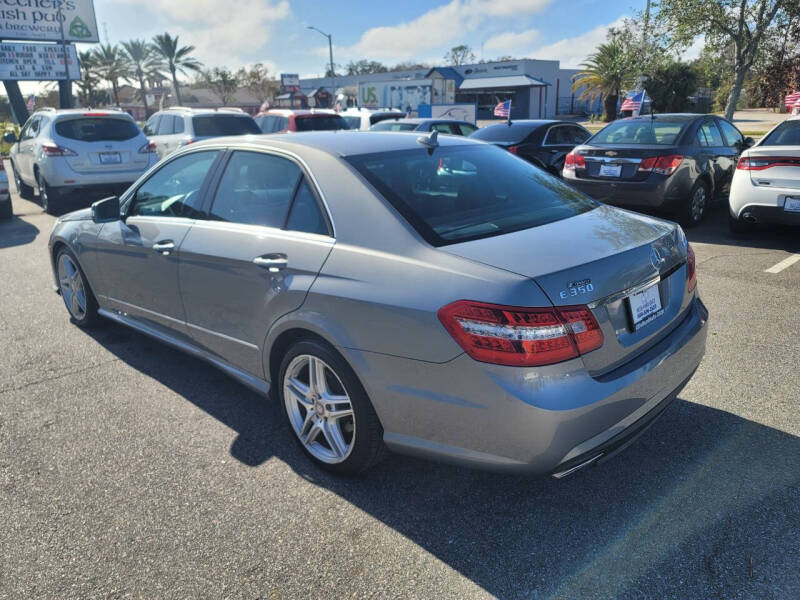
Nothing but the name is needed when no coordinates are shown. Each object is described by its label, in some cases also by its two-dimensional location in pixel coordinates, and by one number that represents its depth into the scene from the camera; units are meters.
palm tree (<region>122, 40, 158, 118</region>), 61.41
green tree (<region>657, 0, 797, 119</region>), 14.77
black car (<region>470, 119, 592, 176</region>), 10.86
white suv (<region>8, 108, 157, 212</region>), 10.41
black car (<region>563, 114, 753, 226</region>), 7.66
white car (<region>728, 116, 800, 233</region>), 6.52
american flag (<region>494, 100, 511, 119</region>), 15.64
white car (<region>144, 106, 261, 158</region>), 12.47
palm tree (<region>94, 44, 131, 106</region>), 62.12
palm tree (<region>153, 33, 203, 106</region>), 59.91
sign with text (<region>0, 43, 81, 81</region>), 28.38
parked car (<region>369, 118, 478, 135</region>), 12.60
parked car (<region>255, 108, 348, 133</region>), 13.60
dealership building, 55.56
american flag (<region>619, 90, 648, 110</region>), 17.42
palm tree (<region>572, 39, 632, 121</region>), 43.12
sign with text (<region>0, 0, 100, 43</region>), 27.47
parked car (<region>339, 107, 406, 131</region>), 15.68
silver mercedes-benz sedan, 2.22
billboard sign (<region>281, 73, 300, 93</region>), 55.31
